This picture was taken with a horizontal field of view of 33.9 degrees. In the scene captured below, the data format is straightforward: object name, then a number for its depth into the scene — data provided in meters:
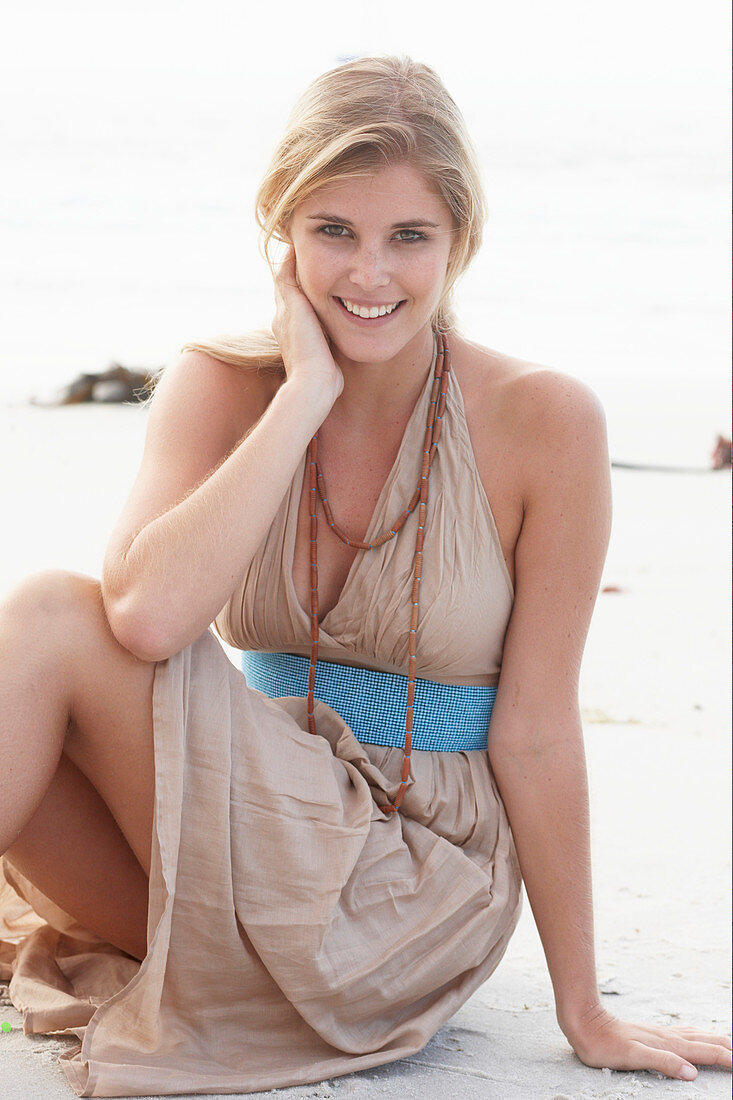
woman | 1.78
